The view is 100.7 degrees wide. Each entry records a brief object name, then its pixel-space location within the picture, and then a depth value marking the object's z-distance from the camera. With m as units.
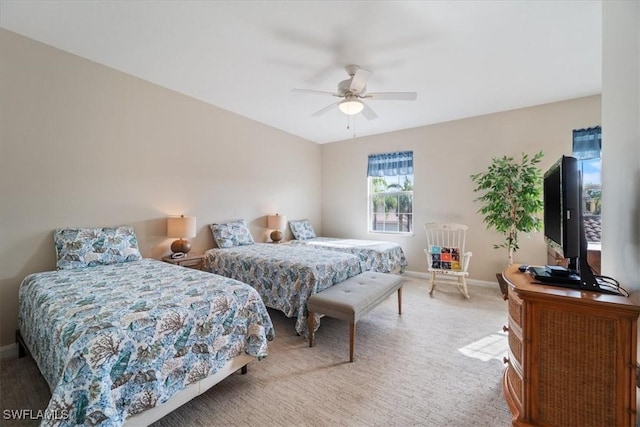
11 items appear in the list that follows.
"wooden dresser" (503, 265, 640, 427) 1.15
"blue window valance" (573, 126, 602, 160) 3.35
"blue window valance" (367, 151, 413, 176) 4.74
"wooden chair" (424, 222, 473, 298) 3.68
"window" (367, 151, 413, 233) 4.81
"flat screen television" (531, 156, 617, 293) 1.33
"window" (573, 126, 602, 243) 3.25
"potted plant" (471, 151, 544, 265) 3.32
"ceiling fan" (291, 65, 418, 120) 2.63
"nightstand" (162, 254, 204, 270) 3.10
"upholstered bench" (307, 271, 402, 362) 2.21
